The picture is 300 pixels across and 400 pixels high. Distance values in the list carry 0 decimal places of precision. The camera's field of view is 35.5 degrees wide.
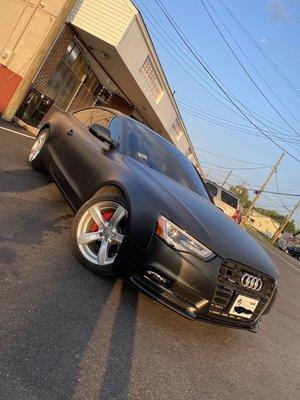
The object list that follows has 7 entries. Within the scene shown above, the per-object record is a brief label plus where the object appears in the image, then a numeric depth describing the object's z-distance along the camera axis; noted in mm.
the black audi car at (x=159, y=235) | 3812
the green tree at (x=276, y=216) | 111688
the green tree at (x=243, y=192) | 107312
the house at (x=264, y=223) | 106350
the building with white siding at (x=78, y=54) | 13641
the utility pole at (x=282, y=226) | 51825
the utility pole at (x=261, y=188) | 51750
